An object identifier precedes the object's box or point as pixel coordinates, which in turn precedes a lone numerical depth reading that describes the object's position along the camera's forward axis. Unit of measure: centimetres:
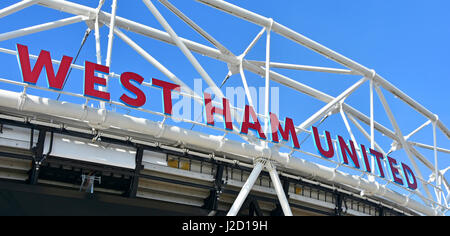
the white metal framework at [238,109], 2097
